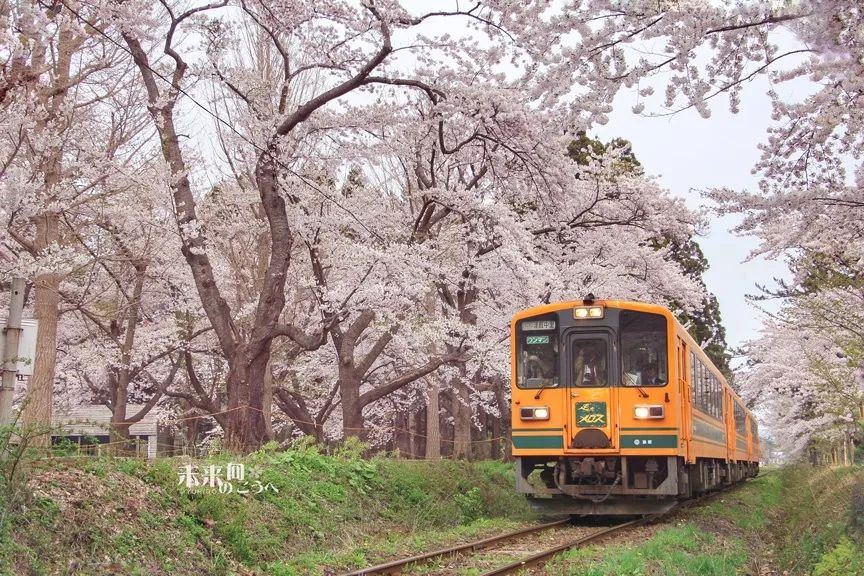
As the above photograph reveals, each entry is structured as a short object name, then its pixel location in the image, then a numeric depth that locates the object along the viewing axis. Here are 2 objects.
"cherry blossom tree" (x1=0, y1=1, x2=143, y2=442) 12.50
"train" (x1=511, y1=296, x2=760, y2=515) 11.62
